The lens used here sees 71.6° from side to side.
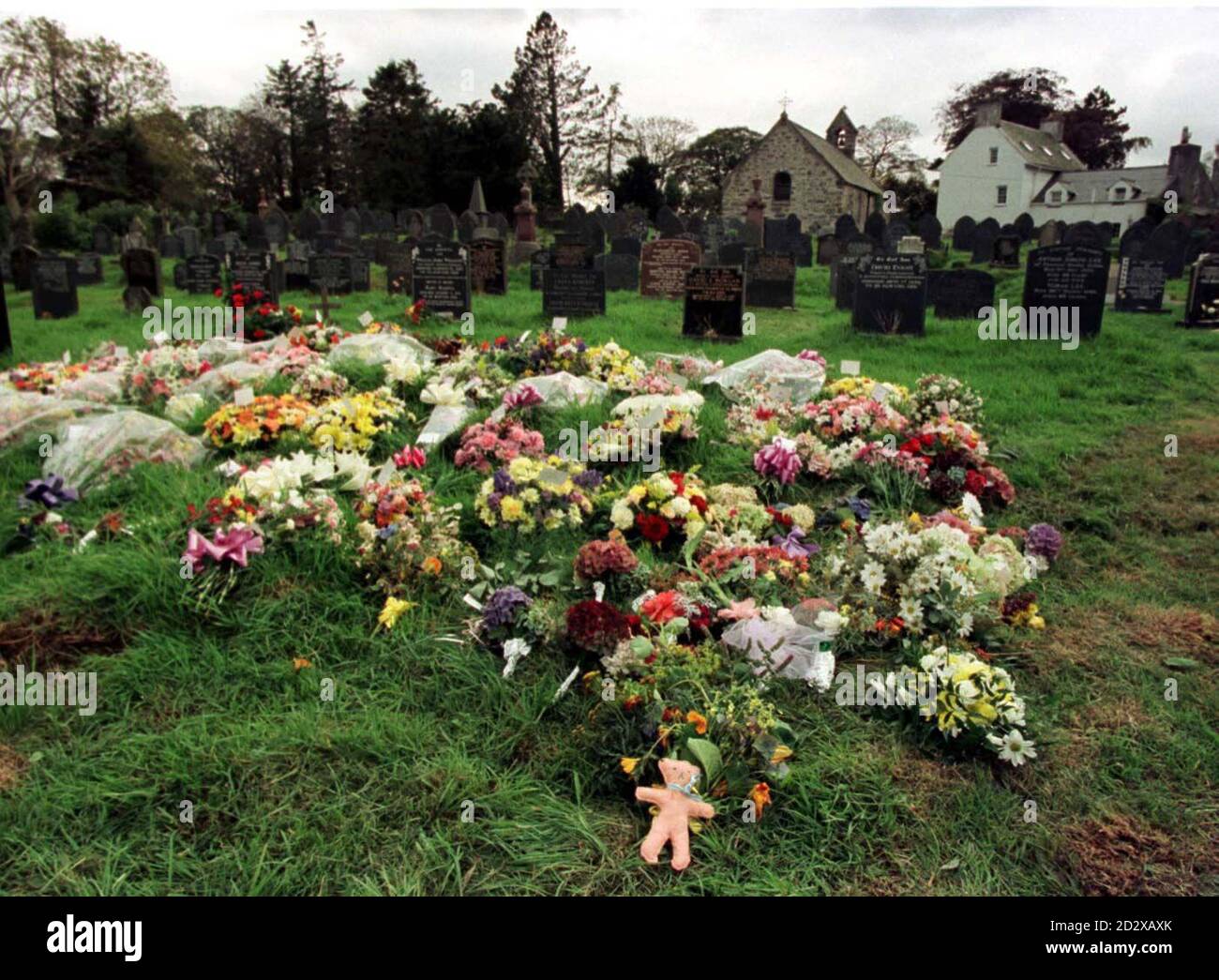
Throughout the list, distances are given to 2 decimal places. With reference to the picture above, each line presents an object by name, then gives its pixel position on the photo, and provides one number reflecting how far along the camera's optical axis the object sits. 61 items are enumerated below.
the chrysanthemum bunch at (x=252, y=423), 5.43
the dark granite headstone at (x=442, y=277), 11.30
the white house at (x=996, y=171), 45.25
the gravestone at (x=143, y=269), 14.29
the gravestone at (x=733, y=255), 14.59
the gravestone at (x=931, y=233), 26.16
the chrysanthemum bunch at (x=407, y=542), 3.95
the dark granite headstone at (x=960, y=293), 11.60
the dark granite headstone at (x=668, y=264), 14.45
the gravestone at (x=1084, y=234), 22.64
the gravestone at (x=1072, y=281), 9.74
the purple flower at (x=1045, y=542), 4.50
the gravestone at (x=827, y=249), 22.11
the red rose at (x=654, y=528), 4.32
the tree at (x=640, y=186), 38.56
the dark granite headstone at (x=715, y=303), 10.22
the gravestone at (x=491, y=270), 14.50
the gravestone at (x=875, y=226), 25.52
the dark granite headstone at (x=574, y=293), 11.65
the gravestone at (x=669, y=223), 27.05
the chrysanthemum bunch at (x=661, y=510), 4.34
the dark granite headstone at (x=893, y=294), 10.19
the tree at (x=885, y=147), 55.09
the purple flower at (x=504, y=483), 4.52
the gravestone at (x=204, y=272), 14.90
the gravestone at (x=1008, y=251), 20.27
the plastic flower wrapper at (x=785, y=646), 3.41
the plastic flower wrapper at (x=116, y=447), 5.04
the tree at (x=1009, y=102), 53.22
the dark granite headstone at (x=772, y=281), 13.68
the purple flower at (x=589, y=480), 4.78
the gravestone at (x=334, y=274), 14.75
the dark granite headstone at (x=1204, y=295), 11.49
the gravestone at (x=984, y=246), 23.50
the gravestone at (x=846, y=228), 24.62
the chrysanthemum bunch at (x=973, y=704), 3.00
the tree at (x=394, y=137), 37.38
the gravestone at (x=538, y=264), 15.49
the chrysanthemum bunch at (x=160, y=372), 6.90
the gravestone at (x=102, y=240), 25.89
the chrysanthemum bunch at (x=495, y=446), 5.18
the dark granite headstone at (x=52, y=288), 13.25
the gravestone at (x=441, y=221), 25.93
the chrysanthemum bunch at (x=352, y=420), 5.42
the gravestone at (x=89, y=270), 18.31
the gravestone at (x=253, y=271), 13.06
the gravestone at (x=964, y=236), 25.03
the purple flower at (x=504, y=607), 3.60
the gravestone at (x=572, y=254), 15.38
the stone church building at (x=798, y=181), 39.91
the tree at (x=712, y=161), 49.29
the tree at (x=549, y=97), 42.56
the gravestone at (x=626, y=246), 19.37
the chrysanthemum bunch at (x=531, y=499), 4.41
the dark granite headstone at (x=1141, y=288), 12.97
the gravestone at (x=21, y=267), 15.34
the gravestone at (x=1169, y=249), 18.45
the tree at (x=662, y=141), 52.16
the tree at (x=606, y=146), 44.78
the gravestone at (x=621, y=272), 15.95
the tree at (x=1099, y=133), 52.97
